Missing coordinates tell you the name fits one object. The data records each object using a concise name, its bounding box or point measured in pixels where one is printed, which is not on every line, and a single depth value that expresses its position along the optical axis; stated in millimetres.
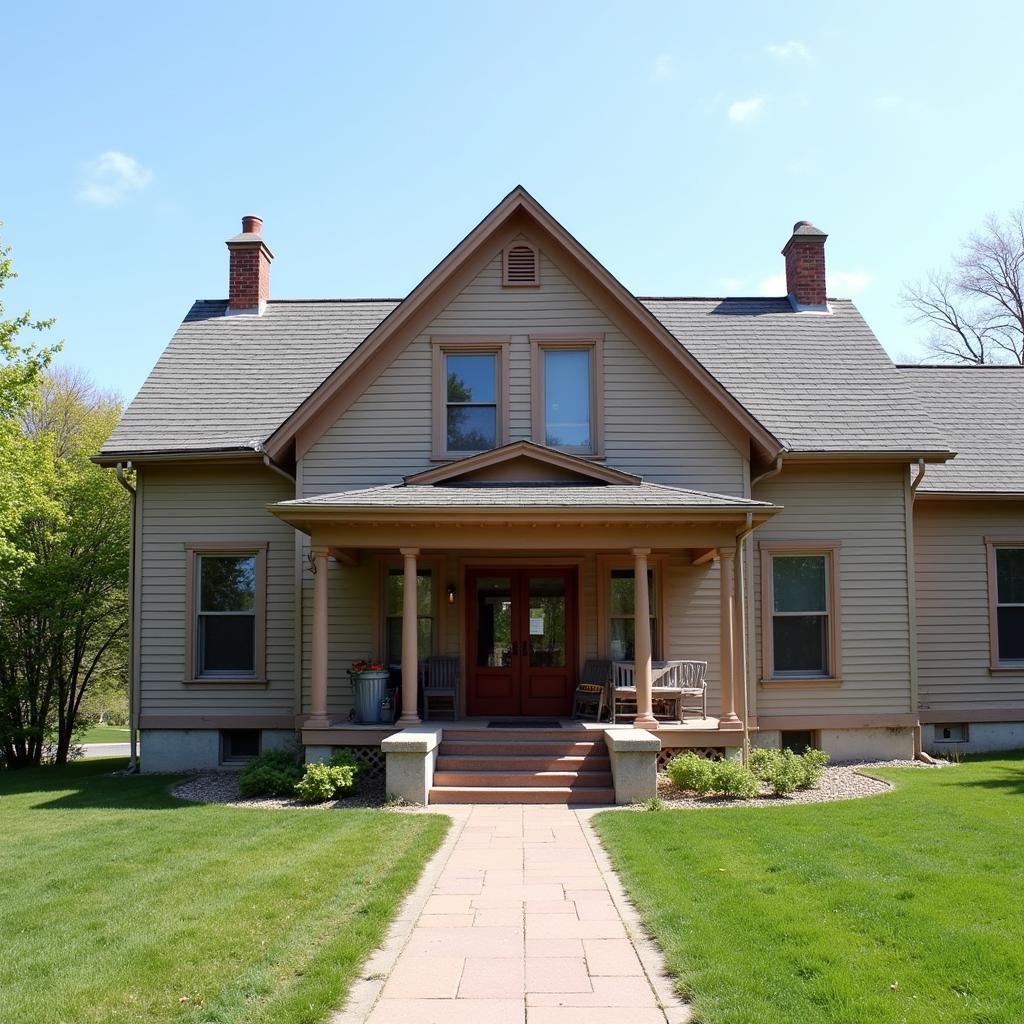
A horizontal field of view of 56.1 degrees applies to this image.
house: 13773
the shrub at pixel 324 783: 11000
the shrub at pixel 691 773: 10914
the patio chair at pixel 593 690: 13109
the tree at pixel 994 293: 34906
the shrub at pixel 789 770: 11031
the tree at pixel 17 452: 16578
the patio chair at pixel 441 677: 13484
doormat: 12421
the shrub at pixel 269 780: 11570
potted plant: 12617
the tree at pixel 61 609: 18031
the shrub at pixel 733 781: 10852
